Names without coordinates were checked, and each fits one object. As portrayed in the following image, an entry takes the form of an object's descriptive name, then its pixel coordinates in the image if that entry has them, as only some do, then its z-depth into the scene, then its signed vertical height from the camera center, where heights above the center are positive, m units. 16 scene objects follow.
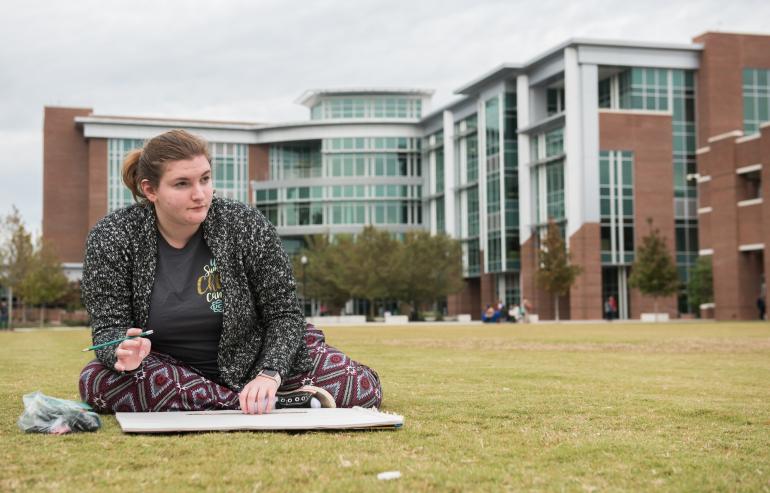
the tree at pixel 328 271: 70.69 +1.91
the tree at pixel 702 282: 61.03 +0.63
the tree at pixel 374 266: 66.44 +2.02
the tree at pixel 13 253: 59.97 +2.88
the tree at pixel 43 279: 62.75 +1.29
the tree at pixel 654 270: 57.88 +1.34
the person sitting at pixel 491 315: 62.47 -1.37
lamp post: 57.35 +0.39
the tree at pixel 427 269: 67.50 +1.85
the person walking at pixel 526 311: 61.33 -1.17
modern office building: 56.66 +8.62
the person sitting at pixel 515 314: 61.12 -1.35
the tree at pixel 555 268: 59.62 +1.57
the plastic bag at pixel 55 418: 4.96 -0.62
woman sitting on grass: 5.48 +0.02
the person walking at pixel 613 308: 61.12 -0.99
